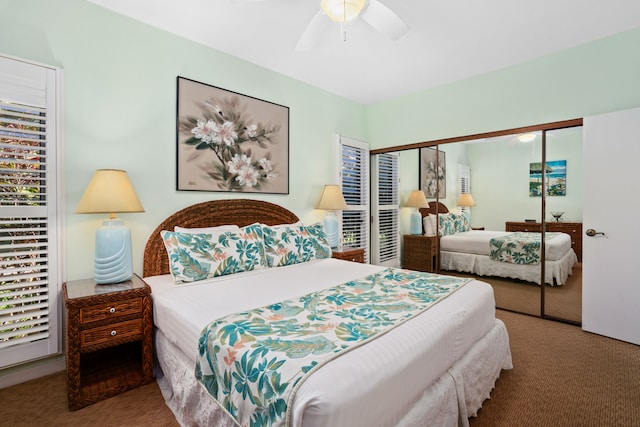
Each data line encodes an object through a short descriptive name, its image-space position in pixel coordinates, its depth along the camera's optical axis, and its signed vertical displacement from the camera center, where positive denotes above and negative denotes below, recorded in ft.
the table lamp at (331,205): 11.88 +0.21
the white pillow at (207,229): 8.13 -0.56
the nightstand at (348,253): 11.38 -1.68
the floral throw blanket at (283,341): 3.50 -1.79
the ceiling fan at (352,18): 5.65 +4.01
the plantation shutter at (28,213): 6.27 -0.10
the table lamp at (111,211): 6.49 -0.05
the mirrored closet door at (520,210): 9.58 +0.05
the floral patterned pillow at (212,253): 7.19 -1.12
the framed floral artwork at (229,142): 8.81 +2.21
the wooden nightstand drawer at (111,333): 5.85 -2.51
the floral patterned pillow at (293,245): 9.01 -1.09
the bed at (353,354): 3.33 -2.02
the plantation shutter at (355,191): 13.62 +0.91
